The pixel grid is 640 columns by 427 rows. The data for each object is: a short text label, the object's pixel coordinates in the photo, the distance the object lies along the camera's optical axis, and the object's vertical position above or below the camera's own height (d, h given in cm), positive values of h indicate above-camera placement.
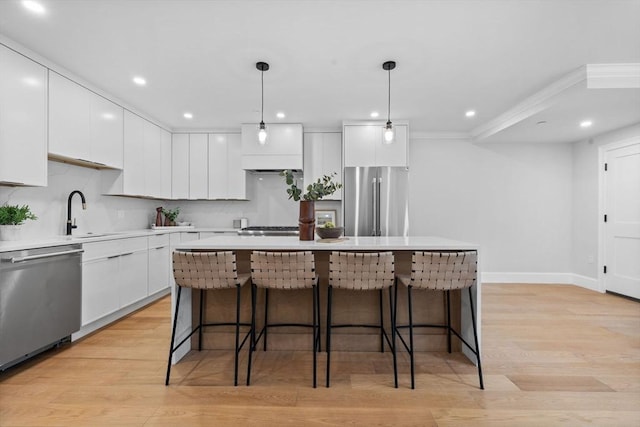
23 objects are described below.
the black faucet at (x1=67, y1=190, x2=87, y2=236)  345 +3
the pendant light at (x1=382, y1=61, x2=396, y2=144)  298 +85
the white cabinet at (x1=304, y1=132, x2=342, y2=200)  516 +92
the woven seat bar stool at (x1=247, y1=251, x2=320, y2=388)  233 -41
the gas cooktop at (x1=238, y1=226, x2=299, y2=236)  467 -25
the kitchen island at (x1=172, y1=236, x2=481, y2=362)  279 -83
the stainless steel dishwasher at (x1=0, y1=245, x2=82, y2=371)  233 -68
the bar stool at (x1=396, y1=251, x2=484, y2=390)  231 -40
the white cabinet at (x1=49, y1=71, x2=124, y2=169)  301 +89
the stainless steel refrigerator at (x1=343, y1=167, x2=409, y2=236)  480 +18
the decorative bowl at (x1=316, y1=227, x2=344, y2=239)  285 -16
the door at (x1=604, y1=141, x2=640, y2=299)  441 -7
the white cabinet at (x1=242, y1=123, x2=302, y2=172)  496 +99
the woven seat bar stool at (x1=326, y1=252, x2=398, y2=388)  232 -40
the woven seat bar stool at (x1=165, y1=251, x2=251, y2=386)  235 -42
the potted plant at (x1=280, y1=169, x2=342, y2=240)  288 +8
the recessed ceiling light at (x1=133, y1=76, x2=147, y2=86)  333 +136
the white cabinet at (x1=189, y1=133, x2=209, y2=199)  525 +73
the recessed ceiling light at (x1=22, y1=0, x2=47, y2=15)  214 +136
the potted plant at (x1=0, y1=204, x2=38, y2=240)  262 -7
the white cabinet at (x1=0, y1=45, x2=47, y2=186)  254 +75
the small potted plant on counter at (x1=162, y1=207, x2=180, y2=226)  527 -5
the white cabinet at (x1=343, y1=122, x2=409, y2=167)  487 +99
